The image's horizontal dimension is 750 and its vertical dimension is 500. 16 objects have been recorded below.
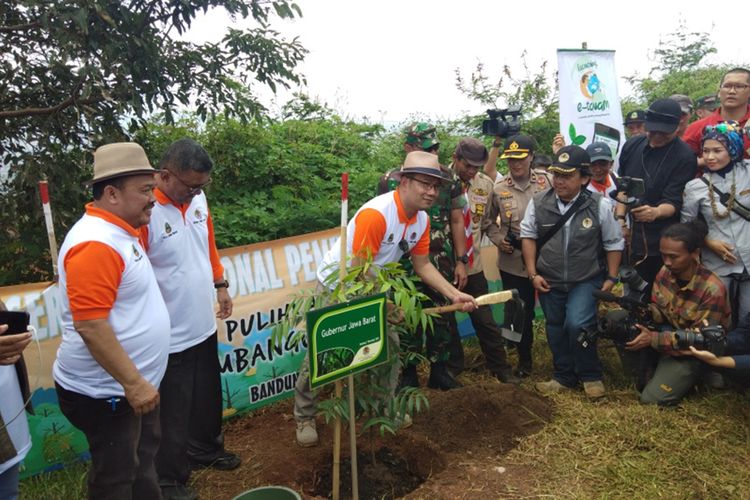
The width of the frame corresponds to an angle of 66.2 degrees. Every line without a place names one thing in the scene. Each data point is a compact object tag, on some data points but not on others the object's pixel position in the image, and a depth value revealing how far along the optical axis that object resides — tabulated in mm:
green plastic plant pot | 2680
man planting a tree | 3303
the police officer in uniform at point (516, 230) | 4879
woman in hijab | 4090
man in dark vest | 4344
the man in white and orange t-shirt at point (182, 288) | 2869
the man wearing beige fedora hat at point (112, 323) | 2170
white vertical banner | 6574
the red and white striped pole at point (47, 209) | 2797
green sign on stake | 2467
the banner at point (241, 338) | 3424
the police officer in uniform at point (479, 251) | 4531
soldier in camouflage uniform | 4414
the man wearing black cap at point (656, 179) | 4328
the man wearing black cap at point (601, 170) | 5129
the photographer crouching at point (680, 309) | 3965
